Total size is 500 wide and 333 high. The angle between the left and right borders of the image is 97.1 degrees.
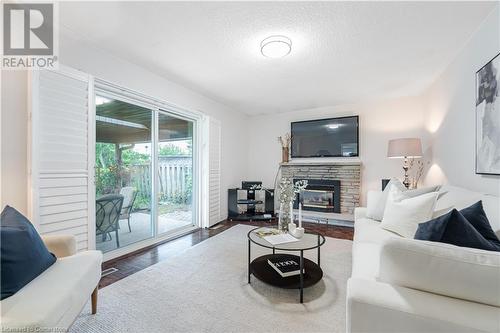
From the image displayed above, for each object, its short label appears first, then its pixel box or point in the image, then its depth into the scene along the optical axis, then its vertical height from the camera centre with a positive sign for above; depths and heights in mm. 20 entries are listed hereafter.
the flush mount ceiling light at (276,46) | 2100 +1170
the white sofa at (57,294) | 1002 -680
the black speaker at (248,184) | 4672 -395
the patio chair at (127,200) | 2865 -467
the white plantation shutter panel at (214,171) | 3977 -102
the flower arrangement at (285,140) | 4844 +565
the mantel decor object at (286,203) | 2242 -386
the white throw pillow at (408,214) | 1852 -422
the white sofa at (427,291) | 805 -523
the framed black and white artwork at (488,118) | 1699 +396
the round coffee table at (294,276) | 1823 -985
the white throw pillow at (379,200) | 2449 -403
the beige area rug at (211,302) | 1523 -1096
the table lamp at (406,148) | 3215 +268
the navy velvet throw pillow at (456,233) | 1012 -320
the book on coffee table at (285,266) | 1968 -948
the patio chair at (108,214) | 2539 -585
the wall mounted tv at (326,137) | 4188 +570
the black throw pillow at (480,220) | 1225 -312
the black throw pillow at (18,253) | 1135 -498
